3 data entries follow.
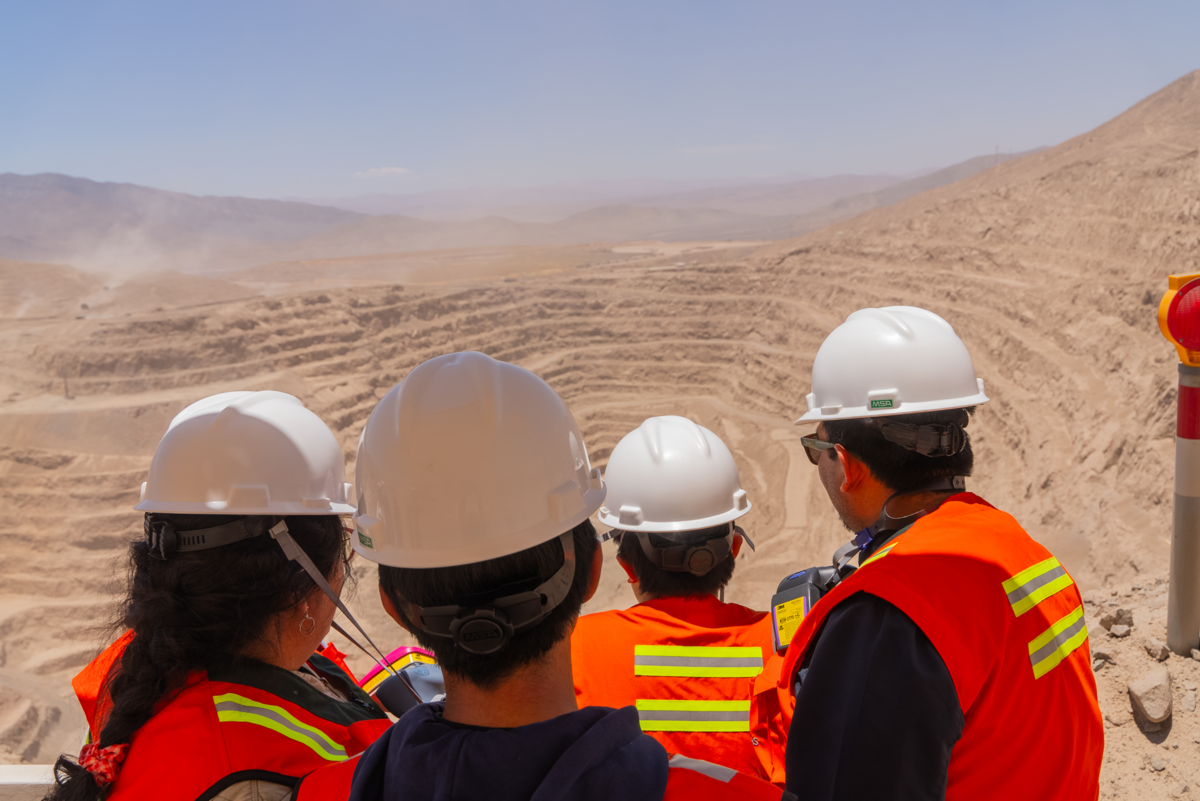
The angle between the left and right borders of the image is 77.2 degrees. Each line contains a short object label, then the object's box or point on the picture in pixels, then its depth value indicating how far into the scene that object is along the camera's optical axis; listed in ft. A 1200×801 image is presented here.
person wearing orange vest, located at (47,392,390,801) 4.75
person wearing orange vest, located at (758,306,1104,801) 4.98
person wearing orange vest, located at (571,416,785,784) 7.38
